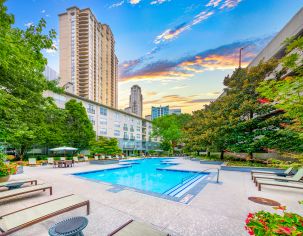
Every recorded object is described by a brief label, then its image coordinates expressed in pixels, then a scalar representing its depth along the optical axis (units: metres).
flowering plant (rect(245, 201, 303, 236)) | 1.70
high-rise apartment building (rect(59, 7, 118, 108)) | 59.38
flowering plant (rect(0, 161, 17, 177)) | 7.26
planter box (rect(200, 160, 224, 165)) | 17.08
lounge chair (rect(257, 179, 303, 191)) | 6.23
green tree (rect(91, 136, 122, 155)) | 22.70
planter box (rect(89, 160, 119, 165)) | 19.36
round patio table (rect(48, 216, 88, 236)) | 2.44
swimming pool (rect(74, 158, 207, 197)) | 9.15
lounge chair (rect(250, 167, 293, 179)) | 8.70
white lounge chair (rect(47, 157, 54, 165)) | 17.32
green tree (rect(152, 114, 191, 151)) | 41.00
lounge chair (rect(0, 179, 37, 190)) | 6.13
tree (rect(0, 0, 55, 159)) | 4.96
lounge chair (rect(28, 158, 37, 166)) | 16.71
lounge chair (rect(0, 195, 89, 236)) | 2.95
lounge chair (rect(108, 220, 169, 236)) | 2.55
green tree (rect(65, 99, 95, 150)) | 25.81
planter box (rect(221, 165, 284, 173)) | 11.35
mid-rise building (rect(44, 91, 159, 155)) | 30.73
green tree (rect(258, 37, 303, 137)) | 2.96
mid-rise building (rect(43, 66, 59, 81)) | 44.48
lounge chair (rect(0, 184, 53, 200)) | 4.81
